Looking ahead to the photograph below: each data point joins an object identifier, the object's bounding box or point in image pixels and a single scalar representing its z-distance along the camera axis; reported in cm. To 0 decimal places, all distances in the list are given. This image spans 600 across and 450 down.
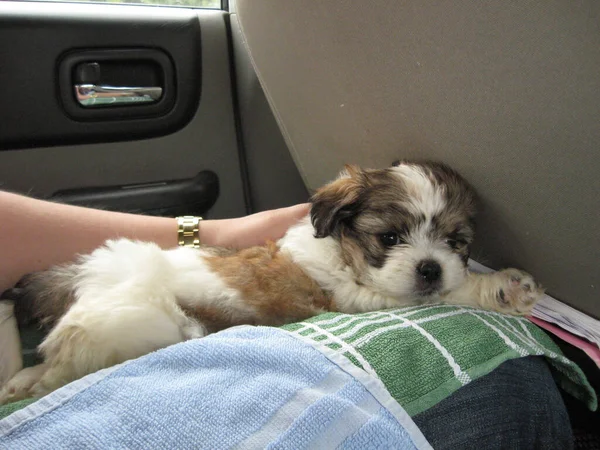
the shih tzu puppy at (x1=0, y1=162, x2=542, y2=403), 39
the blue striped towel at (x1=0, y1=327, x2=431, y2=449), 26
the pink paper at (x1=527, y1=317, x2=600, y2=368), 36
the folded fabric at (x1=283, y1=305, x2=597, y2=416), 31
